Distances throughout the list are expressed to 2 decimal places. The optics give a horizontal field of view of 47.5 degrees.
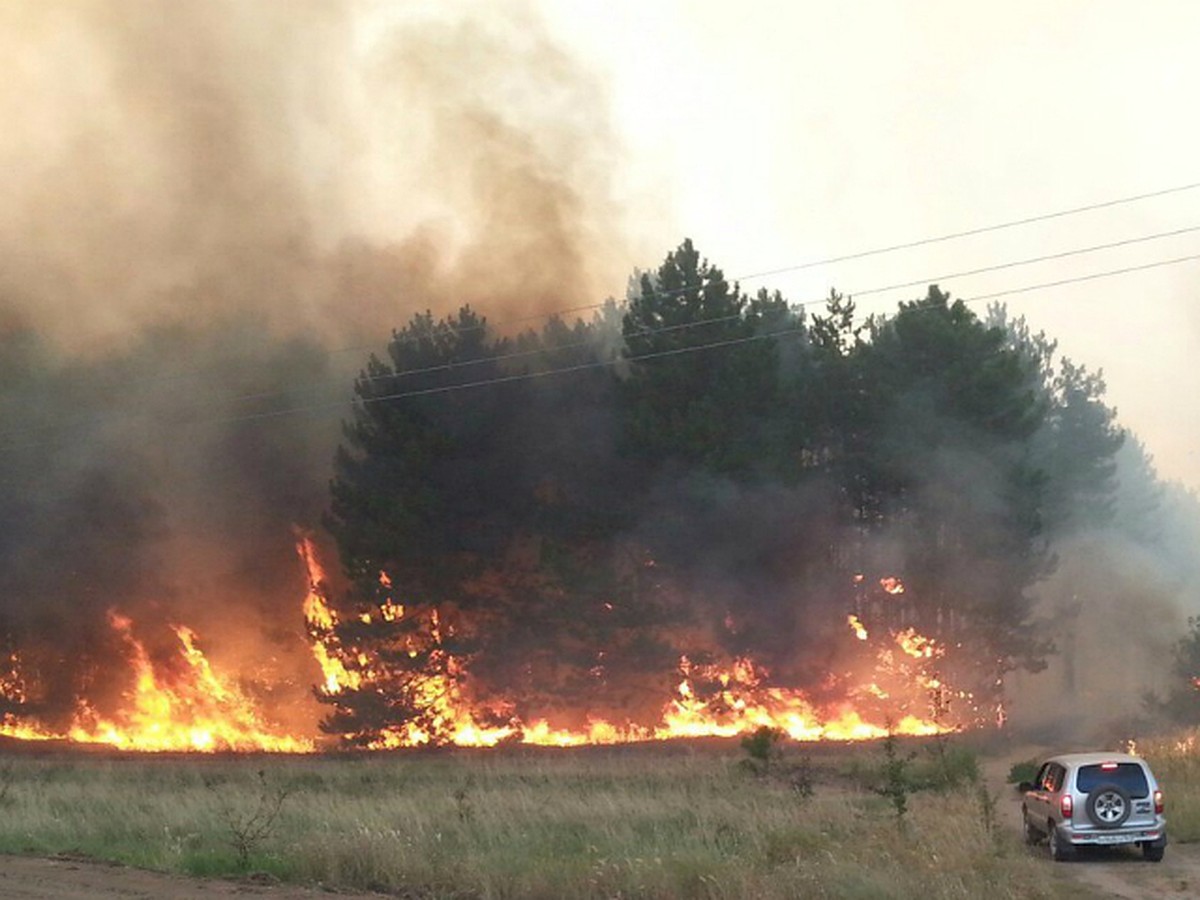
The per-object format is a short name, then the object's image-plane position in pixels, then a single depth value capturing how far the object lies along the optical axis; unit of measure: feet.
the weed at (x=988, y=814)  60.63
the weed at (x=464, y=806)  65.05
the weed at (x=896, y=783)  59.72
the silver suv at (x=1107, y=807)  61.57
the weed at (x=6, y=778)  83.92
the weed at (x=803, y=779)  79.56
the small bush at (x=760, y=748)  98.17
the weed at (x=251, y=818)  55.83
